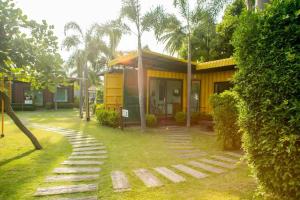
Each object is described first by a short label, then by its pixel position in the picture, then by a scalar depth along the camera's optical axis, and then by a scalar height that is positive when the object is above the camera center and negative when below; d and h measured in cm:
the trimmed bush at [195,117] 1128 -75
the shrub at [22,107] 2000 -56
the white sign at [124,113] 937 -47
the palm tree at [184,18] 876 +344
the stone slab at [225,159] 506 -129
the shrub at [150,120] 1009 -81
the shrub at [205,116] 1132 -70
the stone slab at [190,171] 405 -129
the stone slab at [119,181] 341 -128
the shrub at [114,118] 999 -76
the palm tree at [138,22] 877 +311
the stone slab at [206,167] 434 -129
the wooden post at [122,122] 940 -85
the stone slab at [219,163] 466 -129
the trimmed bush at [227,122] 608 -53
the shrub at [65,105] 2327 -41
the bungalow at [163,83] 1030 +93
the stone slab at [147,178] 359 -128
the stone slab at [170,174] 383 -129
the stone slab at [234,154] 550 -128
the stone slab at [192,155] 541 -128
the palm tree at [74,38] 1501 +420
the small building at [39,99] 2034 +21
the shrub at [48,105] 2173 -39
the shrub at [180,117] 1094 -73
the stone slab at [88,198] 304 -129
